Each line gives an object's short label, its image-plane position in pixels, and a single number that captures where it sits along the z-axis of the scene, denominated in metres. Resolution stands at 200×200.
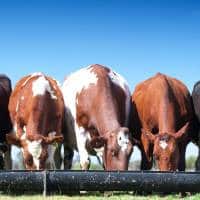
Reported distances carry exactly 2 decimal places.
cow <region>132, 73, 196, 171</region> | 13.28
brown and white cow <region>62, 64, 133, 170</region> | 12.91
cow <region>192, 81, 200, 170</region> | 15.65
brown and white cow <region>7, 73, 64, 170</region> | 13.25
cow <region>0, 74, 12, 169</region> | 16.47
